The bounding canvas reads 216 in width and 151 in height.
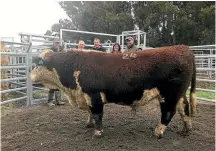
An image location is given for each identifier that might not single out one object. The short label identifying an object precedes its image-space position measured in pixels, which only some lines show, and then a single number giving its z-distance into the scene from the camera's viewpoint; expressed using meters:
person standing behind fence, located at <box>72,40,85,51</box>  7.46
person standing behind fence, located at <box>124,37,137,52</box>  7.66
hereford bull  4.98
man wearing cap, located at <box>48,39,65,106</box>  7.70
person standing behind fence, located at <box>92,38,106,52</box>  7.56
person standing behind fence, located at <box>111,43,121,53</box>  7.21
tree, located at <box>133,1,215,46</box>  24.27
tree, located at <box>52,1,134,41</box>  27.09
